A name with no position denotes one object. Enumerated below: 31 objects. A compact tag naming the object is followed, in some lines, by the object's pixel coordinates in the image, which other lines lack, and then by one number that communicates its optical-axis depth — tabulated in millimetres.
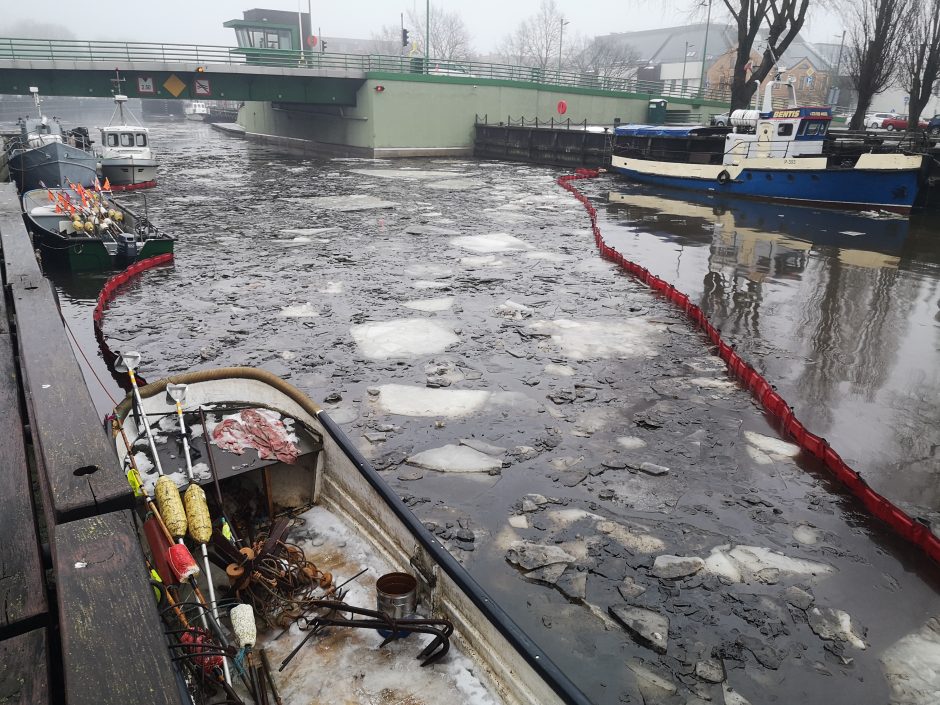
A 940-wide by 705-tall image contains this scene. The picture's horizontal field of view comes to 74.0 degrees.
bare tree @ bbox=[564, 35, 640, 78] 89000
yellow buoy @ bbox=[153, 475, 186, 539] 4078
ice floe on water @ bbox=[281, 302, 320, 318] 10688
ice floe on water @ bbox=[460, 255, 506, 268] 14102
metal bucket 4023
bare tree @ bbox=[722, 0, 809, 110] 27406
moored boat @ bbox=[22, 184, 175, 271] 12930
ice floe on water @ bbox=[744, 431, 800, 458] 6582
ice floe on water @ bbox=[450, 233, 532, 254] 15633
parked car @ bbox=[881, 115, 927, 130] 45062
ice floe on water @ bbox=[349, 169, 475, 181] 29453
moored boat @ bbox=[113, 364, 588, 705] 3564
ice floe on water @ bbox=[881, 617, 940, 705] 3912
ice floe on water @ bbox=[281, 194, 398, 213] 21141
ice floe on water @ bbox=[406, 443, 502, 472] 6371
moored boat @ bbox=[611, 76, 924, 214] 20656
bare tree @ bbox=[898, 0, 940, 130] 27594
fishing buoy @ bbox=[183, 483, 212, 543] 4180
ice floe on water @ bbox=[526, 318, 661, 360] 9188
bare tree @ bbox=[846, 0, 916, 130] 28219
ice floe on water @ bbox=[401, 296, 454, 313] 11141
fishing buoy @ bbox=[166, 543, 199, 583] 3551
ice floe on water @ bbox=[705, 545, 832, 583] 4934
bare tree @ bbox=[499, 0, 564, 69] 97375
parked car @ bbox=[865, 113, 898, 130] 47775
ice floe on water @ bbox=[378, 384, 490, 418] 7492
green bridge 30906
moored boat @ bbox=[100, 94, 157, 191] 24406
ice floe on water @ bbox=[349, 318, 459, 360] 9234
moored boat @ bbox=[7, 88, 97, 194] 19625
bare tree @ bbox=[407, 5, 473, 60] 99694
